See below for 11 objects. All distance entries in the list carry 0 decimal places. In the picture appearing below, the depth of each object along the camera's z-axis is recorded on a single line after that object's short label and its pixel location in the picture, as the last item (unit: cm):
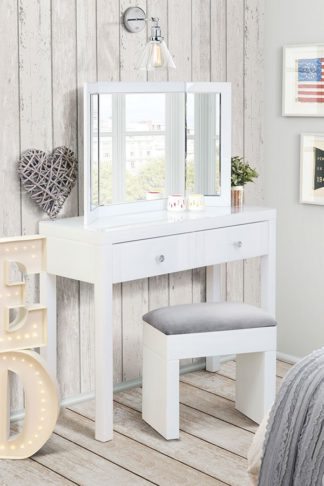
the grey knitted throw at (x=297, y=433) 221
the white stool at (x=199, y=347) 327
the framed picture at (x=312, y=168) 409
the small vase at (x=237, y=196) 395
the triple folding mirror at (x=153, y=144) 351
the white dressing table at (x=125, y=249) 323
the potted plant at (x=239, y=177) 395
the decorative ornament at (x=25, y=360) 312
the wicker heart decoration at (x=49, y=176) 338
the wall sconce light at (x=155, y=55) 355
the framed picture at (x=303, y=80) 404
